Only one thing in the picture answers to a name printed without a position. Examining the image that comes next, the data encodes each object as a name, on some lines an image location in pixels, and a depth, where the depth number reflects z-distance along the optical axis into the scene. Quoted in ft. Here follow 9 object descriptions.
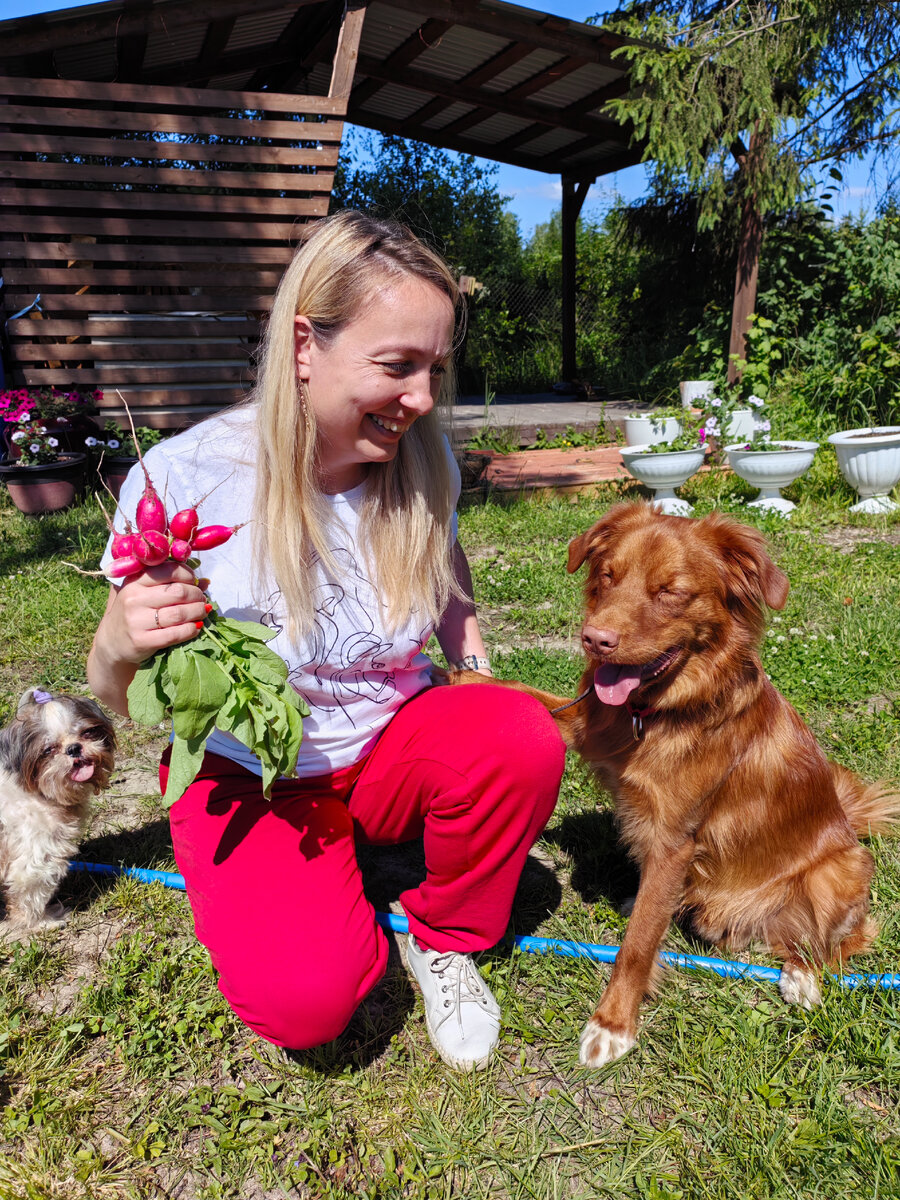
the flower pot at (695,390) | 31.27
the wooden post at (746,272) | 27.98
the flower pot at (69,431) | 22.67
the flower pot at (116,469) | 22.87
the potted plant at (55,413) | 22.48
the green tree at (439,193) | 51.70
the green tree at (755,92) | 24.52
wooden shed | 22.72
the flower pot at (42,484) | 21.74
